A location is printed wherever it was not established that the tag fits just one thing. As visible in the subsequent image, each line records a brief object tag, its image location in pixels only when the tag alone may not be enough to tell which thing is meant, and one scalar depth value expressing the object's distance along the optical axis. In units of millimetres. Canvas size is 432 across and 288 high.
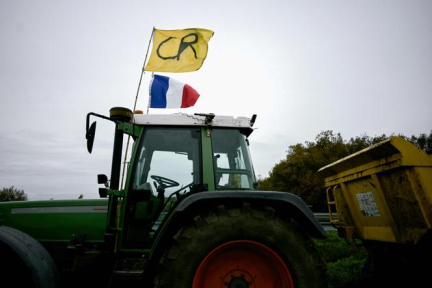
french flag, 3996
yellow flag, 4150
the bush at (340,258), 4184
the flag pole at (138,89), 2734
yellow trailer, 2643
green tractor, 2107
